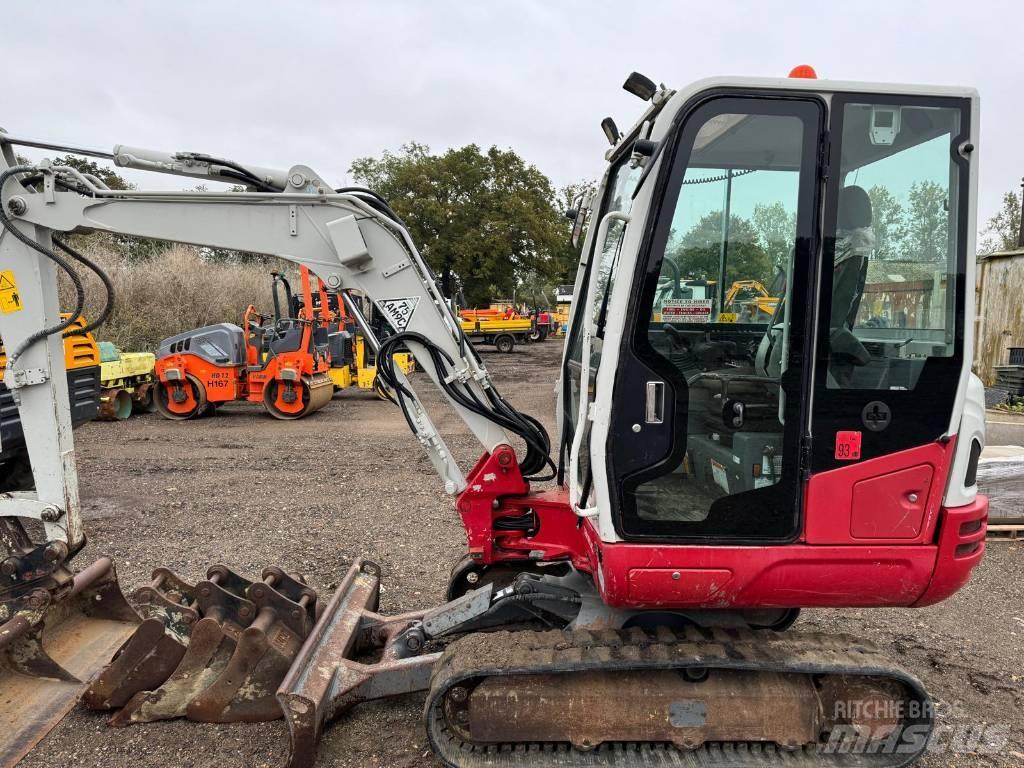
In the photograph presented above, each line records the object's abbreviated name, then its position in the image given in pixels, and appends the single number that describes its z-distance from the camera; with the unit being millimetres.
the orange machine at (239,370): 10992
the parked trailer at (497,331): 26672
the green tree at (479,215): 27625
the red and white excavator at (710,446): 2582
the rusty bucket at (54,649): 3057
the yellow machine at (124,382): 10445
